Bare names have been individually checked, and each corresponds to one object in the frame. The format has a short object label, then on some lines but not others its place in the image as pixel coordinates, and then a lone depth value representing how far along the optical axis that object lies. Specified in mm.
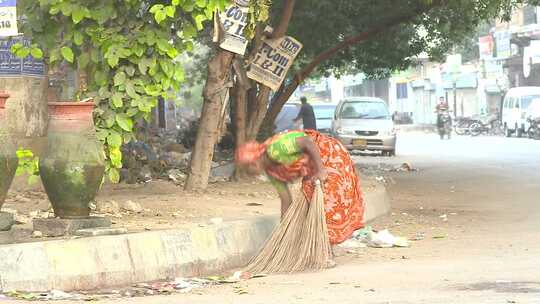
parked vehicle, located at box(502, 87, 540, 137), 44312
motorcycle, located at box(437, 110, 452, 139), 45781
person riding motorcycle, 45500
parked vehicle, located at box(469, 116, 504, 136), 51938
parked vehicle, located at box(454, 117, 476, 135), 52725
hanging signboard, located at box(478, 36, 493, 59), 60812
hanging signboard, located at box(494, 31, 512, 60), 56969
